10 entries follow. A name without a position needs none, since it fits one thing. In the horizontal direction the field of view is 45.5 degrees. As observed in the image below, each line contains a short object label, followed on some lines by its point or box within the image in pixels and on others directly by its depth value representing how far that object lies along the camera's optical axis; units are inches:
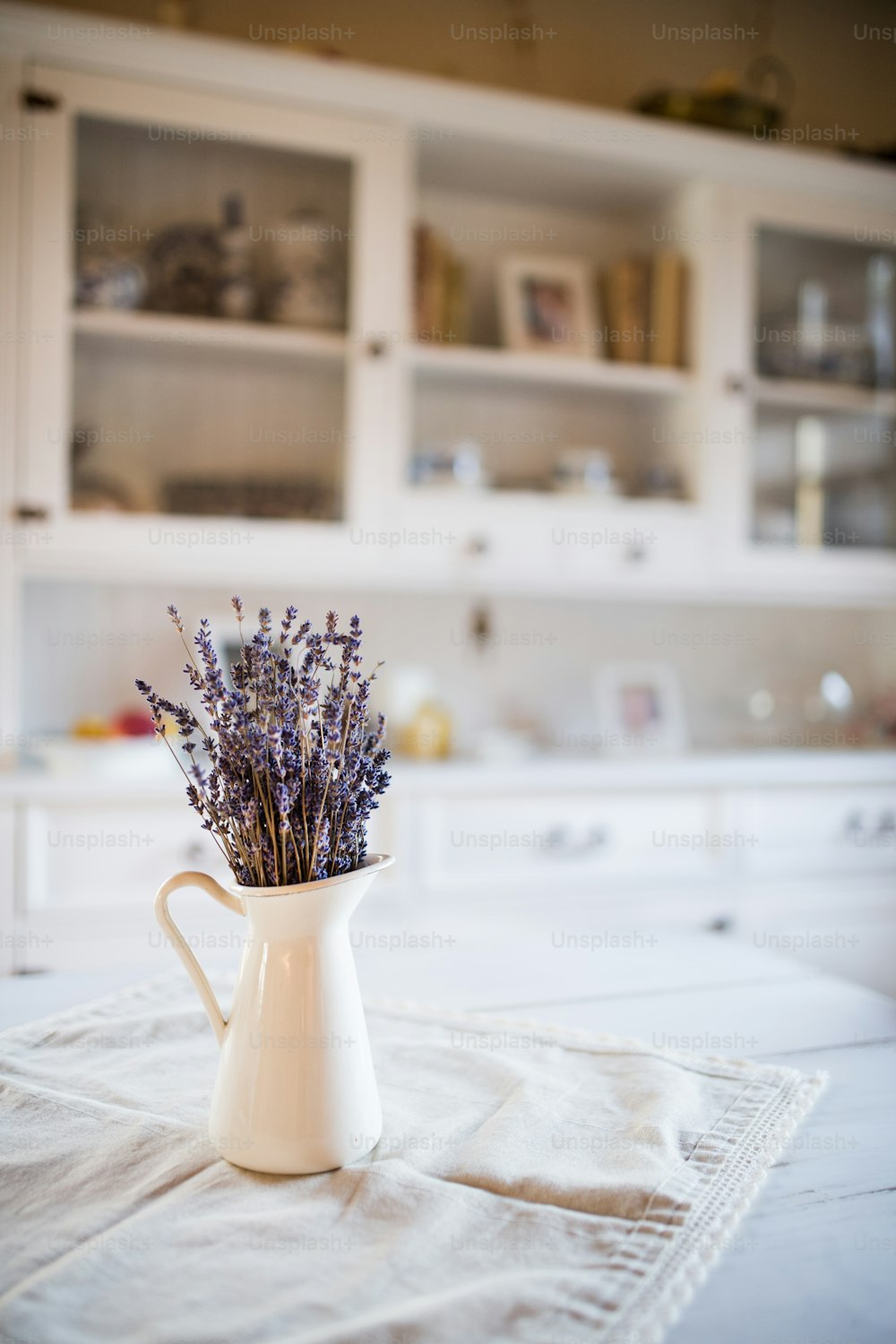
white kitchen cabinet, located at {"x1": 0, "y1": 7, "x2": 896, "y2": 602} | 76.9
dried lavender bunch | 25.3
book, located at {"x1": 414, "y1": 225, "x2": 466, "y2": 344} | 87.6
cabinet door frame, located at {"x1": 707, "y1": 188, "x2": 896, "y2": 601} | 94.0
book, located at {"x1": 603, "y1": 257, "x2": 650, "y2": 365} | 95.1
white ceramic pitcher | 24.8
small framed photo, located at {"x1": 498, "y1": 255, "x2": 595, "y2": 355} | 93.4
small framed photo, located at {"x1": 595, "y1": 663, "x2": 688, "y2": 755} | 97.0
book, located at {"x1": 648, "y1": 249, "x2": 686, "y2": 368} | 95.0
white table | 20.2
